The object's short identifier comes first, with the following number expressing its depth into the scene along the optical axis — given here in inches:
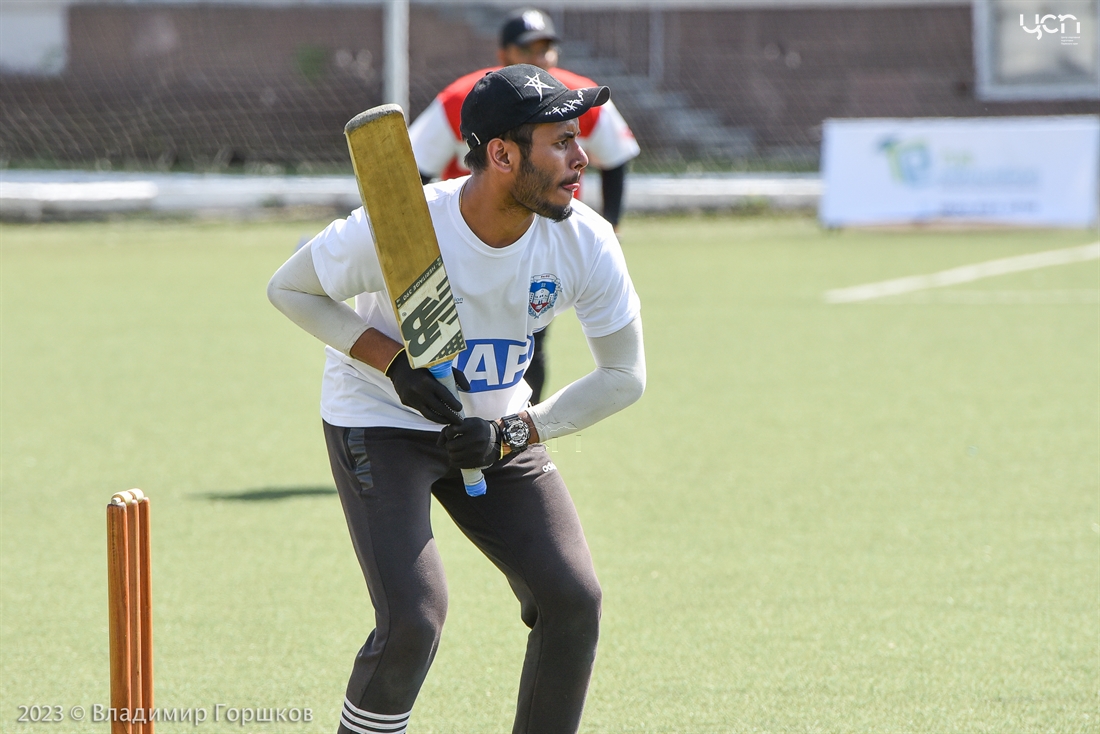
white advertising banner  1321.4
